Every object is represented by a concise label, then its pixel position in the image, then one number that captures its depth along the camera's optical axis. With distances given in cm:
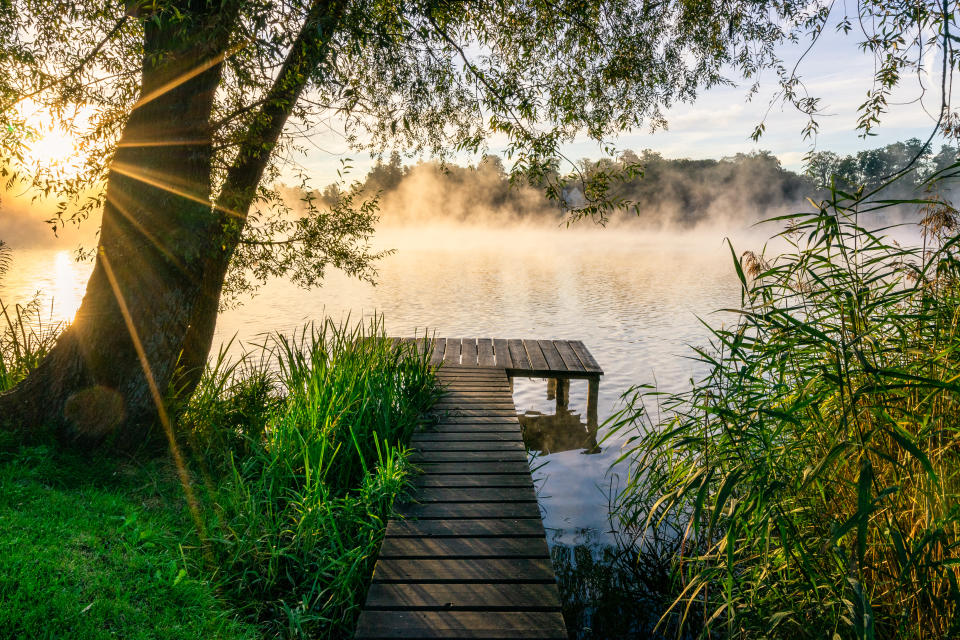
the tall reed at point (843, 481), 201
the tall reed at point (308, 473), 274
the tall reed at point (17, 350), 465
